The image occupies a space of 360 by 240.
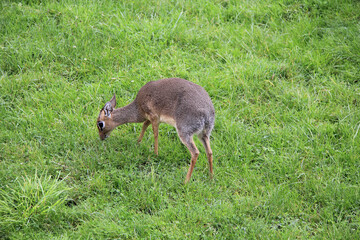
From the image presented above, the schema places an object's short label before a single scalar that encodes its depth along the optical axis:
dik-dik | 10.47
